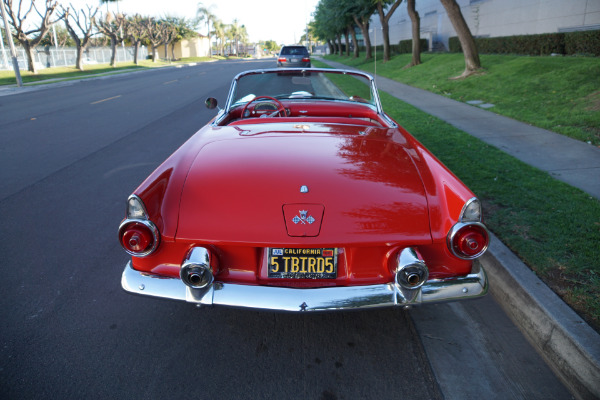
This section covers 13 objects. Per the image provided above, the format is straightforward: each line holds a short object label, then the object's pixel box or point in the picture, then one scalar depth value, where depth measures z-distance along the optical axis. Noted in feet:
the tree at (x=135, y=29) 172.65
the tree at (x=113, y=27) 156.25
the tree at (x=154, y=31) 196.75
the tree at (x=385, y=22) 79.82
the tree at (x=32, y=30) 100.42
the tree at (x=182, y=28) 253.55
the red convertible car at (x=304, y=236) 7.38
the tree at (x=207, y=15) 315.27
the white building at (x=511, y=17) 54.86
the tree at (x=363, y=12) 89.32
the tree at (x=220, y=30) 346.99
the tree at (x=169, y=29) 217.17
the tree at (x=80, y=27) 127.13
